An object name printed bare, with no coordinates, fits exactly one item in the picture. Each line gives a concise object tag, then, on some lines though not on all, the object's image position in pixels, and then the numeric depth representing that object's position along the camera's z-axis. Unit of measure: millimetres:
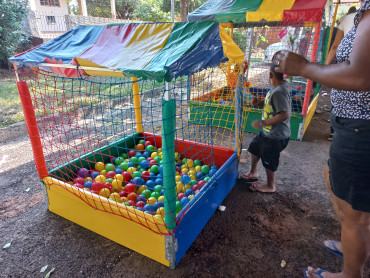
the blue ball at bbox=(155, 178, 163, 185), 2813
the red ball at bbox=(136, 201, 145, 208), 2386
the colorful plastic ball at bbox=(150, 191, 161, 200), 2554
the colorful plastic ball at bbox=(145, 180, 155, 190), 2770
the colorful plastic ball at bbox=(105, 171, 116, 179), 2848
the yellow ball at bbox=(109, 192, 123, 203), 2385
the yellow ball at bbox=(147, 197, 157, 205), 2443
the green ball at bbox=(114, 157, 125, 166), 3134
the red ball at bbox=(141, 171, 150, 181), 2876
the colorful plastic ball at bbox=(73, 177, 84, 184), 2627
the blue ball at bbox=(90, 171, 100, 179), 2801
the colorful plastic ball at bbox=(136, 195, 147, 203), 2525
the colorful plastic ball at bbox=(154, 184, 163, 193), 2646
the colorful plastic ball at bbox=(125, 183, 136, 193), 2640
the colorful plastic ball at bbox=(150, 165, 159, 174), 3026
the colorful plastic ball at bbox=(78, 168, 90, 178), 2766
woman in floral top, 1021
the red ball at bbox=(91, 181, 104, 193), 2545
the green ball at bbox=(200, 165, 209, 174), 2957
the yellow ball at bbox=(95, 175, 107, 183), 2705
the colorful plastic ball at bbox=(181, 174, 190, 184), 2770
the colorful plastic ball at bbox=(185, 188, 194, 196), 2578
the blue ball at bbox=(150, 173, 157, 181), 2861
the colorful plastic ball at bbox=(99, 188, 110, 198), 2450
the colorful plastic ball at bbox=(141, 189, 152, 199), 2557
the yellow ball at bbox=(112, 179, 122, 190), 2656
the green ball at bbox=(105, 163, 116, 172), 3004
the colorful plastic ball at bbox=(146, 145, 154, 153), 3373
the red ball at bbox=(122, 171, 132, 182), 2863
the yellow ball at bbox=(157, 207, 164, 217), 2118
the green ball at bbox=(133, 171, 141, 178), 2910
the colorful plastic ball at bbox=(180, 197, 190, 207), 2363
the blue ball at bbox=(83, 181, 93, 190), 2594
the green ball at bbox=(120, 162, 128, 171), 3039
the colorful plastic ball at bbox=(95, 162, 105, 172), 2977
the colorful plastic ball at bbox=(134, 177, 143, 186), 2809
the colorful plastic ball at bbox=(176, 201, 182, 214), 2275
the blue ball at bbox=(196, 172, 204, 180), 2903
